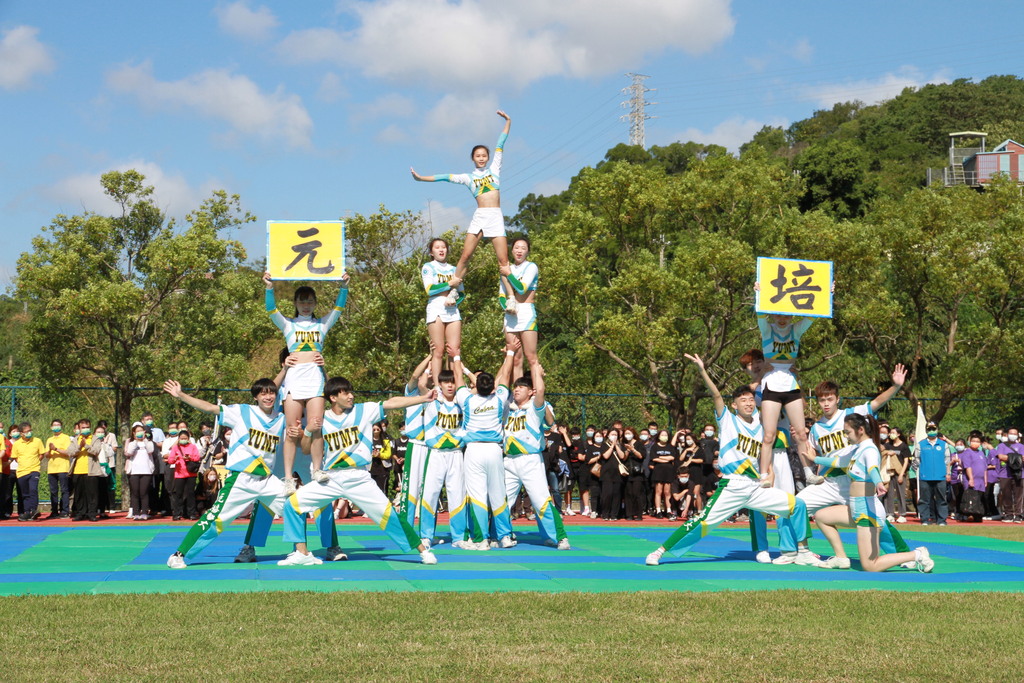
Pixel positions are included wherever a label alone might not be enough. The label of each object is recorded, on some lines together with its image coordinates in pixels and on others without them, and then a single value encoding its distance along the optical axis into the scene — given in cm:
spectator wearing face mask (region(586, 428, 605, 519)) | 2034
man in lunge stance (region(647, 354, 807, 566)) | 1120
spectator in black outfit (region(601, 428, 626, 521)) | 2003
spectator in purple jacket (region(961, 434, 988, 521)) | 2047
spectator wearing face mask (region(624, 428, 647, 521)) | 2002
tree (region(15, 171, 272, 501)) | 2186
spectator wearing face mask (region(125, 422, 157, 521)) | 1909
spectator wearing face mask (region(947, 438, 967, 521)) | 2081
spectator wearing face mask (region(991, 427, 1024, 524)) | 2044
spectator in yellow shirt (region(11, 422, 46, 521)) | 1889
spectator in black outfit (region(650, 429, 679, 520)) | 1995
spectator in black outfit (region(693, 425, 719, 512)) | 1959
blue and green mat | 995
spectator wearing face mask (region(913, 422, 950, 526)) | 1950
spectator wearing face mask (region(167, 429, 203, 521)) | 1892
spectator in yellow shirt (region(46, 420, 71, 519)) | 1908
